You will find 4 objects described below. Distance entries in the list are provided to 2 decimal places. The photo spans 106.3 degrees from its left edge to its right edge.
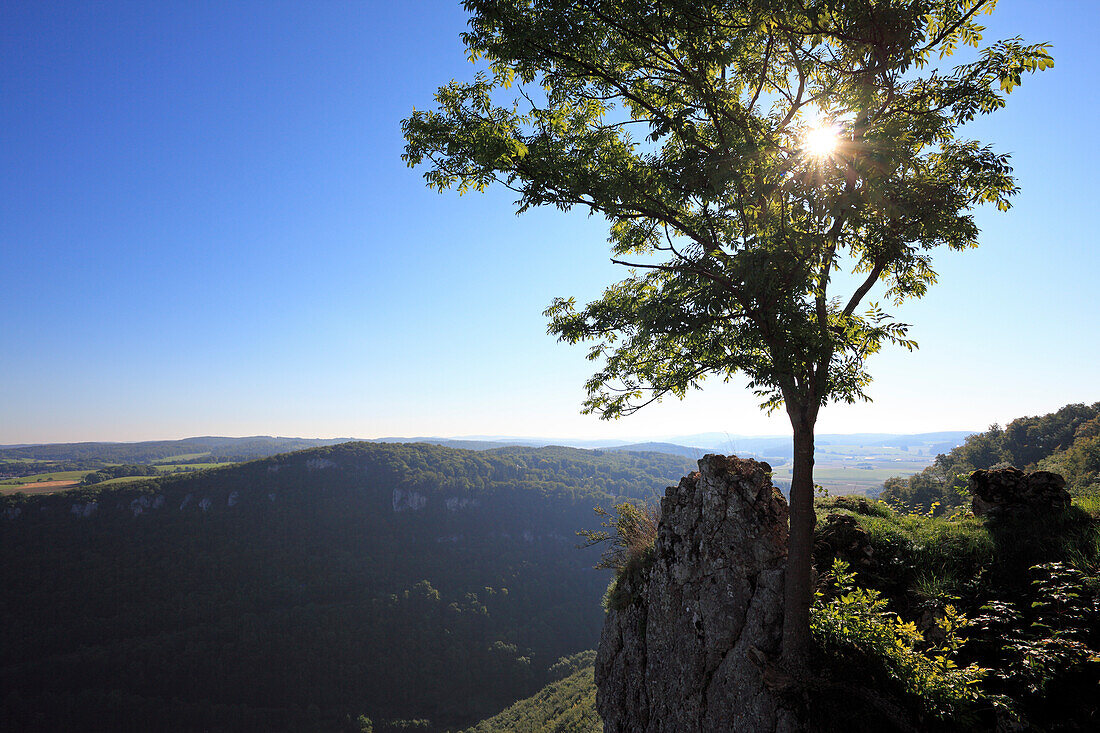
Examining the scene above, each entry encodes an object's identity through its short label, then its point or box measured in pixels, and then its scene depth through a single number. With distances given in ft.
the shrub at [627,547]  29.84
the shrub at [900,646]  14.61
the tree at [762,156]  15.26
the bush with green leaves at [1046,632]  14.33
